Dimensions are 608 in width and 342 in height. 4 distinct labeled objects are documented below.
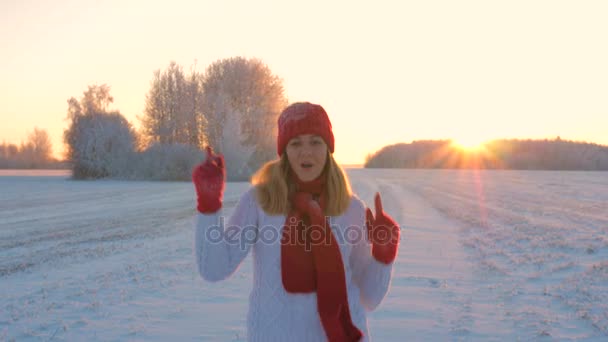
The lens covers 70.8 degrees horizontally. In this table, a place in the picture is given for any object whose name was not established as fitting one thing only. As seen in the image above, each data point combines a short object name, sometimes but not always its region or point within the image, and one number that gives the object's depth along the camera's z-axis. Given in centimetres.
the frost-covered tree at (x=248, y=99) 3168
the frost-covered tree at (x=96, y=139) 3058
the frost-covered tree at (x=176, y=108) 3247
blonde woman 168
